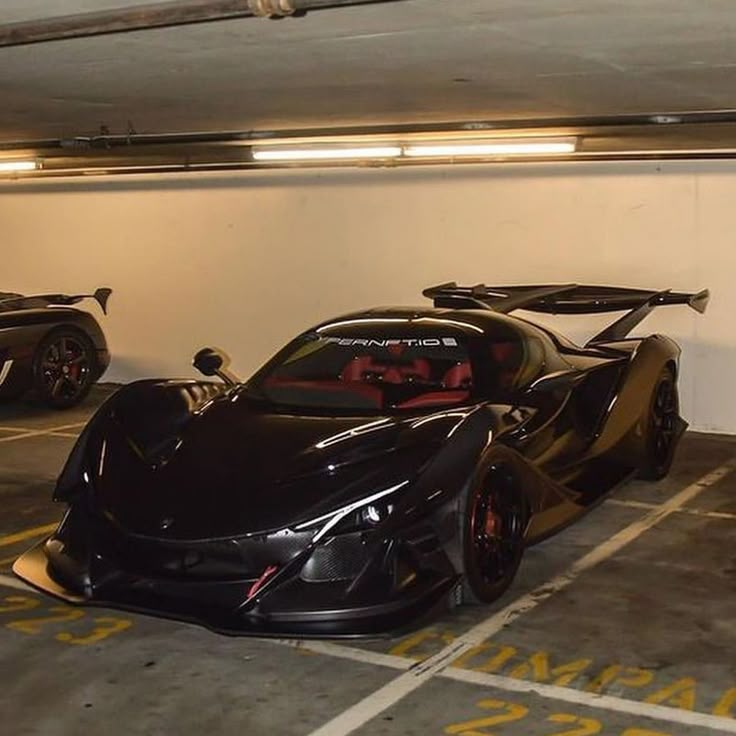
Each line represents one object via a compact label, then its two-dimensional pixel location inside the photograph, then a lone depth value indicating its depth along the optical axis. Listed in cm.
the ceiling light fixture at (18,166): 1041
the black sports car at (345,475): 388
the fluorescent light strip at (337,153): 820
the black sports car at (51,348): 905
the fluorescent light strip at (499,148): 762
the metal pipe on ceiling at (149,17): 324
